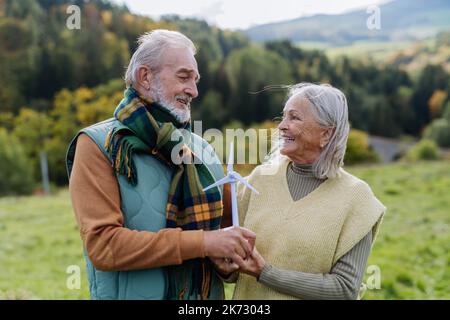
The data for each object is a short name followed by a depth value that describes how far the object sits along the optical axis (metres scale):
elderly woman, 2.88
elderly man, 2.57
